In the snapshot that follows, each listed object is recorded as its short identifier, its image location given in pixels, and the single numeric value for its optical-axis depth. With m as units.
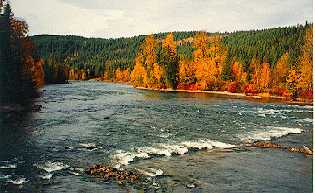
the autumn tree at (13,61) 36.95
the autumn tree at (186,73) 81.44
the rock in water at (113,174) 17.62
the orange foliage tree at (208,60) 78.62
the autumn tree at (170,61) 79.38
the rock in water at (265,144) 25.36
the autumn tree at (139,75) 83.88
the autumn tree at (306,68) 59.44
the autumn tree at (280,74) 76.94
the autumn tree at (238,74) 84.69
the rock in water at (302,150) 23.70
